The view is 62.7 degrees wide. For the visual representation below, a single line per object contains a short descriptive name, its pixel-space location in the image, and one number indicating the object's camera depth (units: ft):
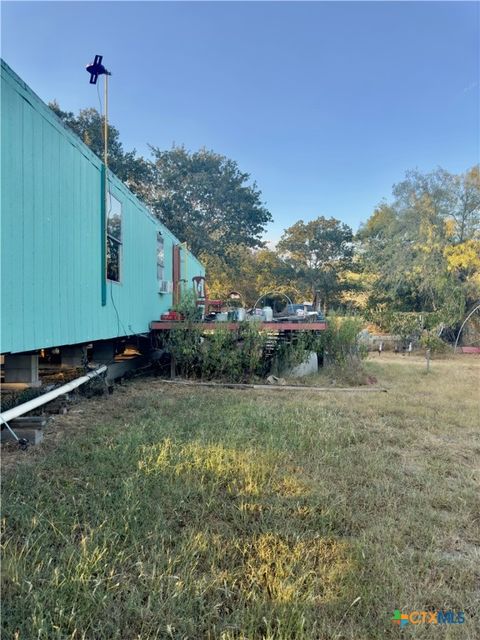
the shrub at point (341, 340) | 21.01
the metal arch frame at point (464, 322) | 40.37
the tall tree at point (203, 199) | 62.80
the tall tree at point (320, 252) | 78.12
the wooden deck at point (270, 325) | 19.62
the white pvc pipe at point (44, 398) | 9.12
